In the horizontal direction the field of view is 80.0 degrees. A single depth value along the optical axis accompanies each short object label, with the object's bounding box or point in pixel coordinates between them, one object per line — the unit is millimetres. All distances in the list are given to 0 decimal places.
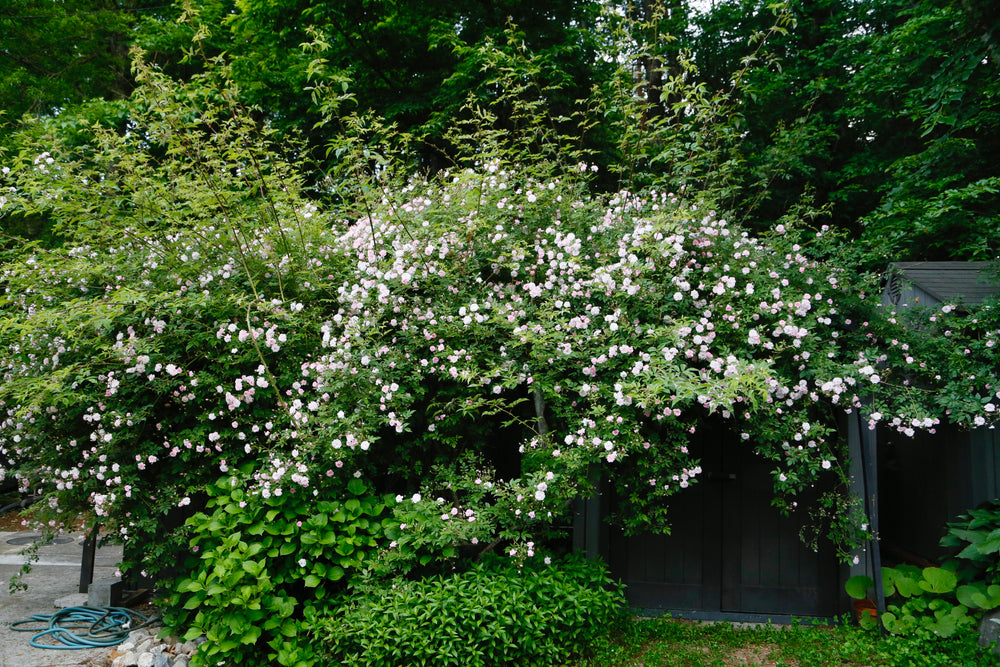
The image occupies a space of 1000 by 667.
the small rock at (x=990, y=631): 3639
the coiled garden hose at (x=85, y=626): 3912
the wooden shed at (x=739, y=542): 4500
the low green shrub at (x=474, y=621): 3121
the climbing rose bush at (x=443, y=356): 3535
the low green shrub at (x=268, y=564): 3268
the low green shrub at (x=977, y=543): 3828
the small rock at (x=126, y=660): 3590
